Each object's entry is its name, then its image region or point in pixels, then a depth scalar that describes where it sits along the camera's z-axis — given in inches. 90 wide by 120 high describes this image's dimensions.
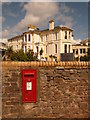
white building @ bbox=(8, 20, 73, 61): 1254.3
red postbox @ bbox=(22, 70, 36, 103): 194.7
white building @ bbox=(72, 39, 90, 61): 1480.9
